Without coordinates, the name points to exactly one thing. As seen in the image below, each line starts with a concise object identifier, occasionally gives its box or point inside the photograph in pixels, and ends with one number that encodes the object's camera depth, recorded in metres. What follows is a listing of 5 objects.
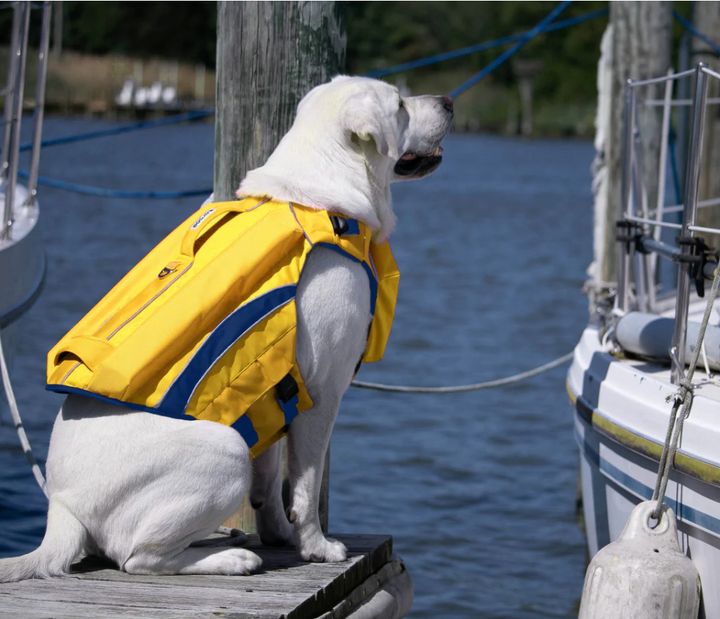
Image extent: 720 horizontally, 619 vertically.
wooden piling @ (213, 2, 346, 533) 7.27
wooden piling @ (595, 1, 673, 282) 13.24
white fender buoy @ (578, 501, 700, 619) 6.28
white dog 5.88
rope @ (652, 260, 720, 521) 6.41
